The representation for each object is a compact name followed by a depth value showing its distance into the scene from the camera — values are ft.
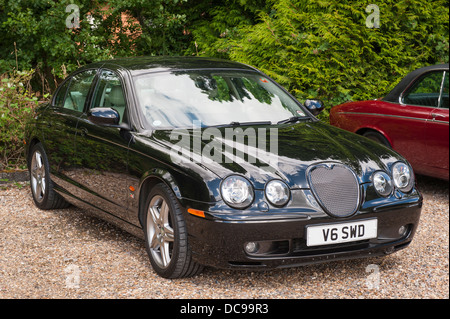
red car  22.17
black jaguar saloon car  13.33
